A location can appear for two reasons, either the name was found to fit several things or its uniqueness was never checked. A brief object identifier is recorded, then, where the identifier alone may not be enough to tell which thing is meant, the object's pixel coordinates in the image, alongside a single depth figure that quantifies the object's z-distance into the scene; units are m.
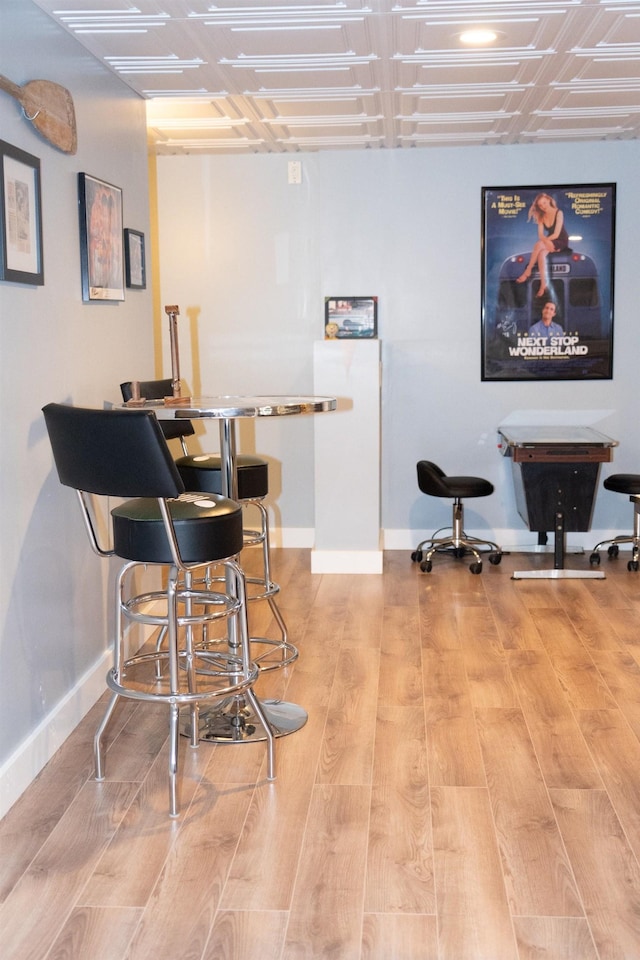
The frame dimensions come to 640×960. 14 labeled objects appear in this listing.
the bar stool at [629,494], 5.63
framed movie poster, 5.94
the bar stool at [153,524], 2.58
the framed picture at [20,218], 2.81
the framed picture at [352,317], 5.95
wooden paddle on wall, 2.92
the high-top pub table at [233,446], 2.91
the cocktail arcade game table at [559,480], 5.36
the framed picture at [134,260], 4.18
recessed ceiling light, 3.70
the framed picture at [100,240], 3.56
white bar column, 5.55
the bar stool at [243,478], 3.82
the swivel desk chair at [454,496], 5.69
